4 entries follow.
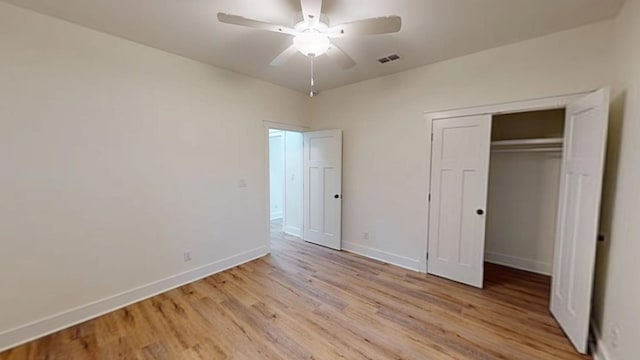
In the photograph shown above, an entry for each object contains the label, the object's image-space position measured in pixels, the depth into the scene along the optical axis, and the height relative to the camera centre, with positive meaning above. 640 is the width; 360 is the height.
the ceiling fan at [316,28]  1.76 +0.99
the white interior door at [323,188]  4.39 -0.40
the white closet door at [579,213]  1.97 -0.37
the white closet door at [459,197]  3.05 -0.37
